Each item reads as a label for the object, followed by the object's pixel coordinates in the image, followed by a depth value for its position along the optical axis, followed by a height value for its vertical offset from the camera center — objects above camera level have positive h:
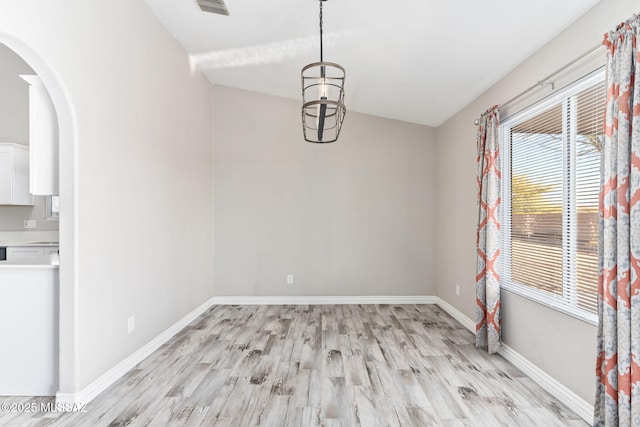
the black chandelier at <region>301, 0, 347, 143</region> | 2.36 +1.35
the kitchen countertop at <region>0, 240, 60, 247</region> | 4.22 -0.41
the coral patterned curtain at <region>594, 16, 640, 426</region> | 1.74 -0.15
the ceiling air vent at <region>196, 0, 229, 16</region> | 2.89 +1.78
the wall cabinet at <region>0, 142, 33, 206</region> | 4.38 +0.45
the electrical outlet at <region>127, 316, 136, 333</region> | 2.90 -0.97
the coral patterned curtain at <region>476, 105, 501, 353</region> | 3.20 -0.26
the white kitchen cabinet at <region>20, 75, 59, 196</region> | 2.37 +0.48
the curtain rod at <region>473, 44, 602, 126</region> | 2.13 +1.00
